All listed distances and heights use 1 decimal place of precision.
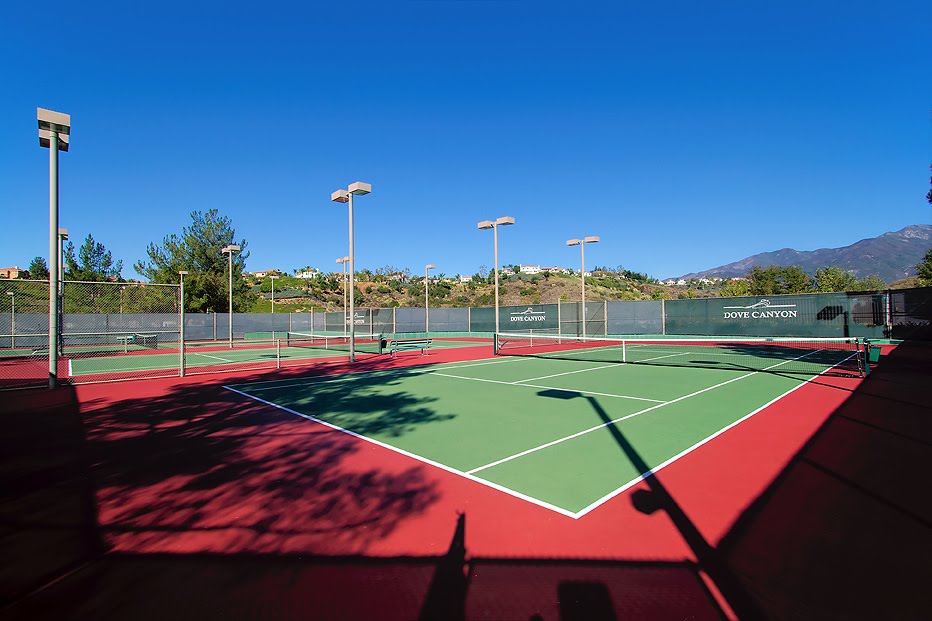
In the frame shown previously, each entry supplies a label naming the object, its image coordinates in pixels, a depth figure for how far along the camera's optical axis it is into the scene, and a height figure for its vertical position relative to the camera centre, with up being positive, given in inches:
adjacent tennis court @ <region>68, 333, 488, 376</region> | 707.4 -65.6
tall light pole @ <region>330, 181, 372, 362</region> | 668.1 +187.4
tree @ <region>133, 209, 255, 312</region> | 1786.4 +248.8
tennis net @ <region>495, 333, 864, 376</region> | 622.8 -69.9
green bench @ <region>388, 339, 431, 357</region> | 835.4 -50.0
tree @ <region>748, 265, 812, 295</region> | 2294.5 +164.0
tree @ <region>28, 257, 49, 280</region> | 1961.1 +235.1
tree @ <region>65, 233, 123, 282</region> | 1777.8 +240.8
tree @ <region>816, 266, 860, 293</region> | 2400.3 +174.1
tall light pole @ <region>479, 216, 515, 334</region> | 866.9 +181.5
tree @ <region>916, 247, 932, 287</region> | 1598.1 +146.2
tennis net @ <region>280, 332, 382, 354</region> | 1101.5 -64.1
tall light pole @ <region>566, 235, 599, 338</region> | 1038.4 +171.4
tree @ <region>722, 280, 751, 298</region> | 2439.2 +137.5
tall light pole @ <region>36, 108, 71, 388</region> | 467.5 +140.4
